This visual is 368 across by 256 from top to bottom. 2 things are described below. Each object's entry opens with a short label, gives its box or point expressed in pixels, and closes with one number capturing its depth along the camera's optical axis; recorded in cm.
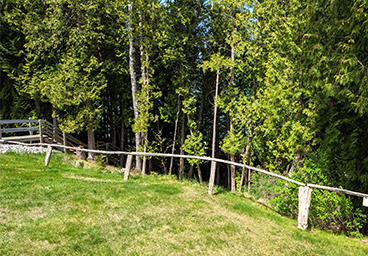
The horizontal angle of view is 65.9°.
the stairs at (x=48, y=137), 1533
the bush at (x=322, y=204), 774
